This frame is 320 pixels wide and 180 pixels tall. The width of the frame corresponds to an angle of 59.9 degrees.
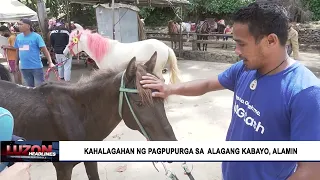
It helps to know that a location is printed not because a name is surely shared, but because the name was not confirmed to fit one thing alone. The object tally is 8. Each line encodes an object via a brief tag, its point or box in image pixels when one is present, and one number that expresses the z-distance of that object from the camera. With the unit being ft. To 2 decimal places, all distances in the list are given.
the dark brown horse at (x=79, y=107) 6.61
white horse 22.61
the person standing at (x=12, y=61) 22.10
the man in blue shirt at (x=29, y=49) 17.42
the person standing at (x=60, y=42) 24.94
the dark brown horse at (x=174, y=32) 46.85
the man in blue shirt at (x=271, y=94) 3.46
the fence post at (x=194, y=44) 46.32
